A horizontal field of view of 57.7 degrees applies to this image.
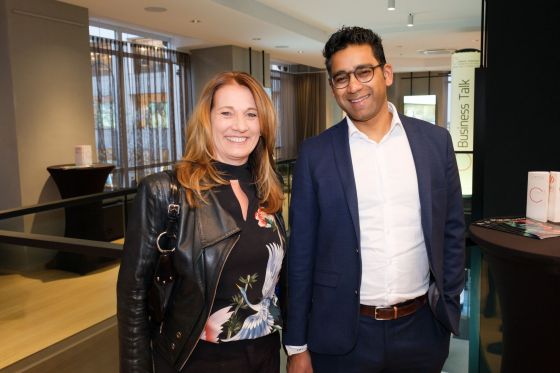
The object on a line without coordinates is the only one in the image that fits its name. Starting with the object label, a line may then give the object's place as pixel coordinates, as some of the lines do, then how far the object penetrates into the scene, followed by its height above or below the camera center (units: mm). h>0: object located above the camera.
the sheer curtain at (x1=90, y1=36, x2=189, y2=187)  8383 +605
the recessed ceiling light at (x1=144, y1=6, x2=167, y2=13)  6664 +1720
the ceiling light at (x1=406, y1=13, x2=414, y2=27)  8834 +2040
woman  1335 -312
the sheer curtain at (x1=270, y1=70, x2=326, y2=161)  15227 +859
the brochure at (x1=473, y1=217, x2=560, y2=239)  1687 -327
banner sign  7586 +574
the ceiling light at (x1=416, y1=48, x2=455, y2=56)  13219 +2223
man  1542 -322
